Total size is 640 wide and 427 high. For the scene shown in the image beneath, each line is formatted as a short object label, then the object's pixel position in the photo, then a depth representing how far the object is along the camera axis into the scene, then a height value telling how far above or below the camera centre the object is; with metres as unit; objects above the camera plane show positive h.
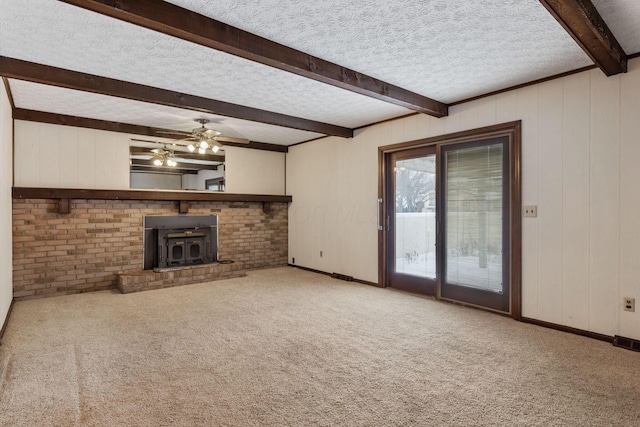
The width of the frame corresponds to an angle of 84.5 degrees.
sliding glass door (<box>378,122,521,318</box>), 3.89 -0.06
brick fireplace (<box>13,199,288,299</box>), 4.73 -0.41
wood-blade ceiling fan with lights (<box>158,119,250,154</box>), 4.77 +1.05
